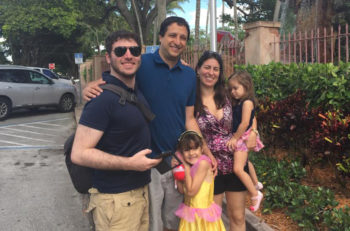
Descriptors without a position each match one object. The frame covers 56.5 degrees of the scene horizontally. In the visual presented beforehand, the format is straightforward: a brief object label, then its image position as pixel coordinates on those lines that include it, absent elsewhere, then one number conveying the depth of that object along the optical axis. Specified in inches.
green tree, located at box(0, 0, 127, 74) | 1084.5
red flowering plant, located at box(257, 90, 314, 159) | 170.9
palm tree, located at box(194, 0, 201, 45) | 688.4
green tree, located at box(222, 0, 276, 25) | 1178.0
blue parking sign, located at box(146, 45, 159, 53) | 413.8
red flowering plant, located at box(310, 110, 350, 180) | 143.2
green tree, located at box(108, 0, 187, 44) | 846.0
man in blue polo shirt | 96.3
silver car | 477.4
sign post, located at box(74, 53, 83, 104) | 645.5
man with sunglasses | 73.6
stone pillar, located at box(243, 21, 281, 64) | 261.3
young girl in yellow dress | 98.7
